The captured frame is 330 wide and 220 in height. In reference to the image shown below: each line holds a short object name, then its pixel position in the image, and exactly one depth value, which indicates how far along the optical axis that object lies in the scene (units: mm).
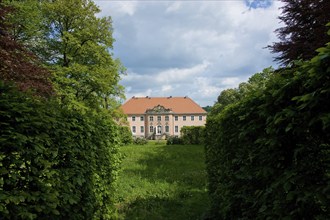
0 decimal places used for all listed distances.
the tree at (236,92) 47906
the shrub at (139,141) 33812
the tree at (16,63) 12591
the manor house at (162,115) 72500
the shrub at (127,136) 30966
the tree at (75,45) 24750
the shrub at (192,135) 31459
